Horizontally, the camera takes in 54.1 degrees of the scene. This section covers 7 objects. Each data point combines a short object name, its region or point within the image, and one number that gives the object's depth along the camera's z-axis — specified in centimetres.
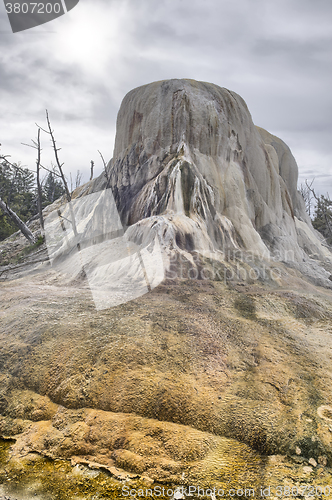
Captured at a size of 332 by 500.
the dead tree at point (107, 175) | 1603
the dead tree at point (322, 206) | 2776
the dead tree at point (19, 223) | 1561
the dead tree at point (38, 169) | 1672
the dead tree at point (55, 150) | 1488
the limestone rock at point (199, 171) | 1091
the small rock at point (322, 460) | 396
